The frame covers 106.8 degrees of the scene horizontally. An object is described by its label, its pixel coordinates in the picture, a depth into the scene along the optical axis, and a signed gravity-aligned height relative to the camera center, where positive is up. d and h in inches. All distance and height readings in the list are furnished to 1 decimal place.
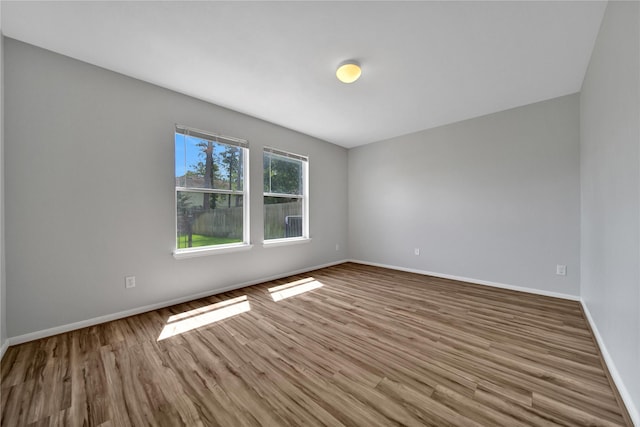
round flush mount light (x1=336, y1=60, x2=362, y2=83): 92.4 +56.5
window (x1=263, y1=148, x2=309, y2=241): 157.3 +12.7
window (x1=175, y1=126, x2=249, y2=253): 119.0 +12.5
